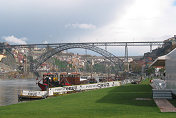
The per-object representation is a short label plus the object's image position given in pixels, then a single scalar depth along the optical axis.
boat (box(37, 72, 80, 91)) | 47.97
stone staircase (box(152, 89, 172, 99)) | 19.62
